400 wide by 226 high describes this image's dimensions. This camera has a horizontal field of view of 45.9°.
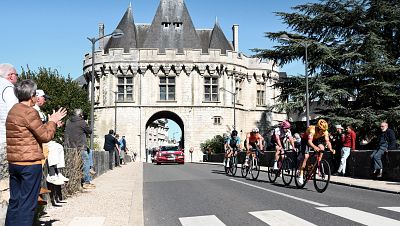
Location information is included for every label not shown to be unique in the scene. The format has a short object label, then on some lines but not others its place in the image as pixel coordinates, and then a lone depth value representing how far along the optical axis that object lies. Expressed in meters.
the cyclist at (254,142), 15.17
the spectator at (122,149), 31.31
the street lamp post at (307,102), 25.49
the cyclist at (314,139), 10.92
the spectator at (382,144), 13.87
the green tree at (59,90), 40.71
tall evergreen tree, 28.73
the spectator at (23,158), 4.66
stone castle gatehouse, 52.19
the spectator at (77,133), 11.03
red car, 33.91
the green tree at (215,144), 46.63
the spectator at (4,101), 5.50
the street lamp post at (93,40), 23.37
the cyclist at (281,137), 13.32
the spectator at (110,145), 22.66
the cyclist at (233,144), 17.16
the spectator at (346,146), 15.49
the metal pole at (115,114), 50.46
